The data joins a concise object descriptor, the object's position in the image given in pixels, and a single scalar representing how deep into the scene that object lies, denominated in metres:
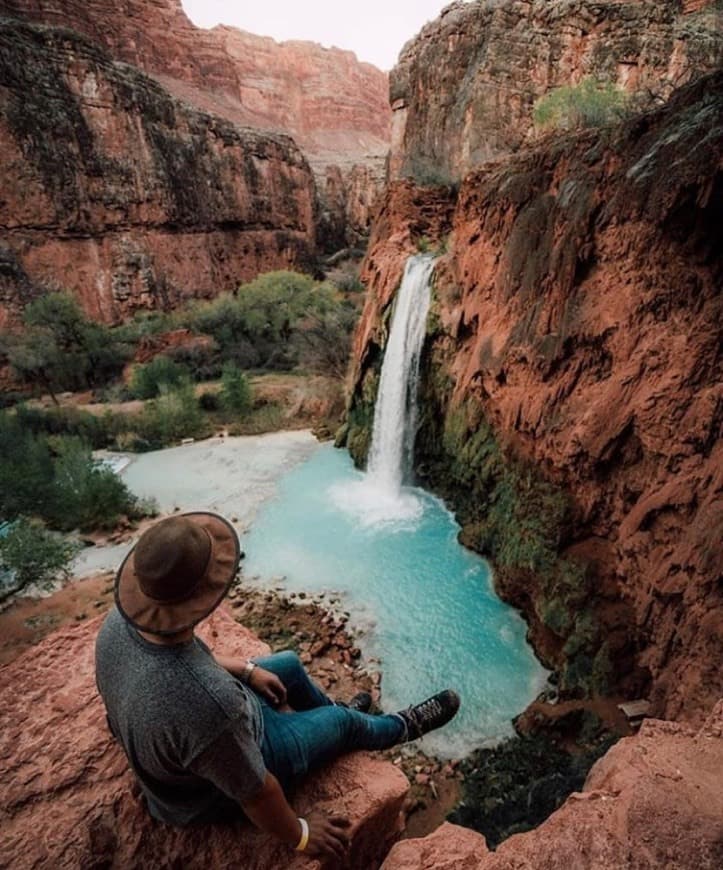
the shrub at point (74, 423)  12.86
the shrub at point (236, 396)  14.55
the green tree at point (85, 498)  7.92
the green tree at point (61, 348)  16.78
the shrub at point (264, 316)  19.22
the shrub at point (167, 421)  12.98
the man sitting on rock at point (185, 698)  1.25
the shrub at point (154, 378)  15.36
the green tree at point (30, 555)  5.68
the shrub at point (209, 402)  14.86
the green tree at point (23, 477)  7.02
